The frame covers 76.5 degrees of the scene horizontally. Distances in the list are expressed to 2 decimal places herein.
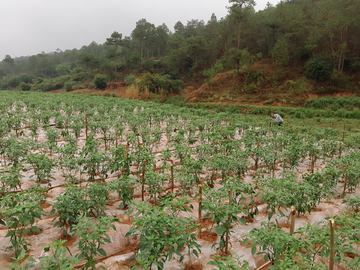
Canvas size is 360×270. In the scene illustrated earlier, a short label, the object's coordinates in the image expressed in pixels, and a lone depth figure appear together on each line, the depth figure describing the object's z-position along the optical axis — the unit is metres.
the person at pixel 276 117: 12.24
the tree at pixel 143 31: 50.97
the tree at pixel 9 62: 79.91
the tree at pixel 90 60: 50.83
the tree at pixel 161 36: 56.21
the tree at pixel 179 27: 60.37
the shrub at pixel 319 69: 24.10
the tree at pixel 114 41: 45.50
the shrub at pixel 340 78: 23.11
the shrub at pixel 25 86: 53.56
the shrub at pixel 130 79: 34.06
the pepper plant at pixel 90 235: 2.51
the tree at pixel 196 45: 38.94
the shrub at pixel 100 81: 42.59
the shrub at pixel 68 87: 47.05
